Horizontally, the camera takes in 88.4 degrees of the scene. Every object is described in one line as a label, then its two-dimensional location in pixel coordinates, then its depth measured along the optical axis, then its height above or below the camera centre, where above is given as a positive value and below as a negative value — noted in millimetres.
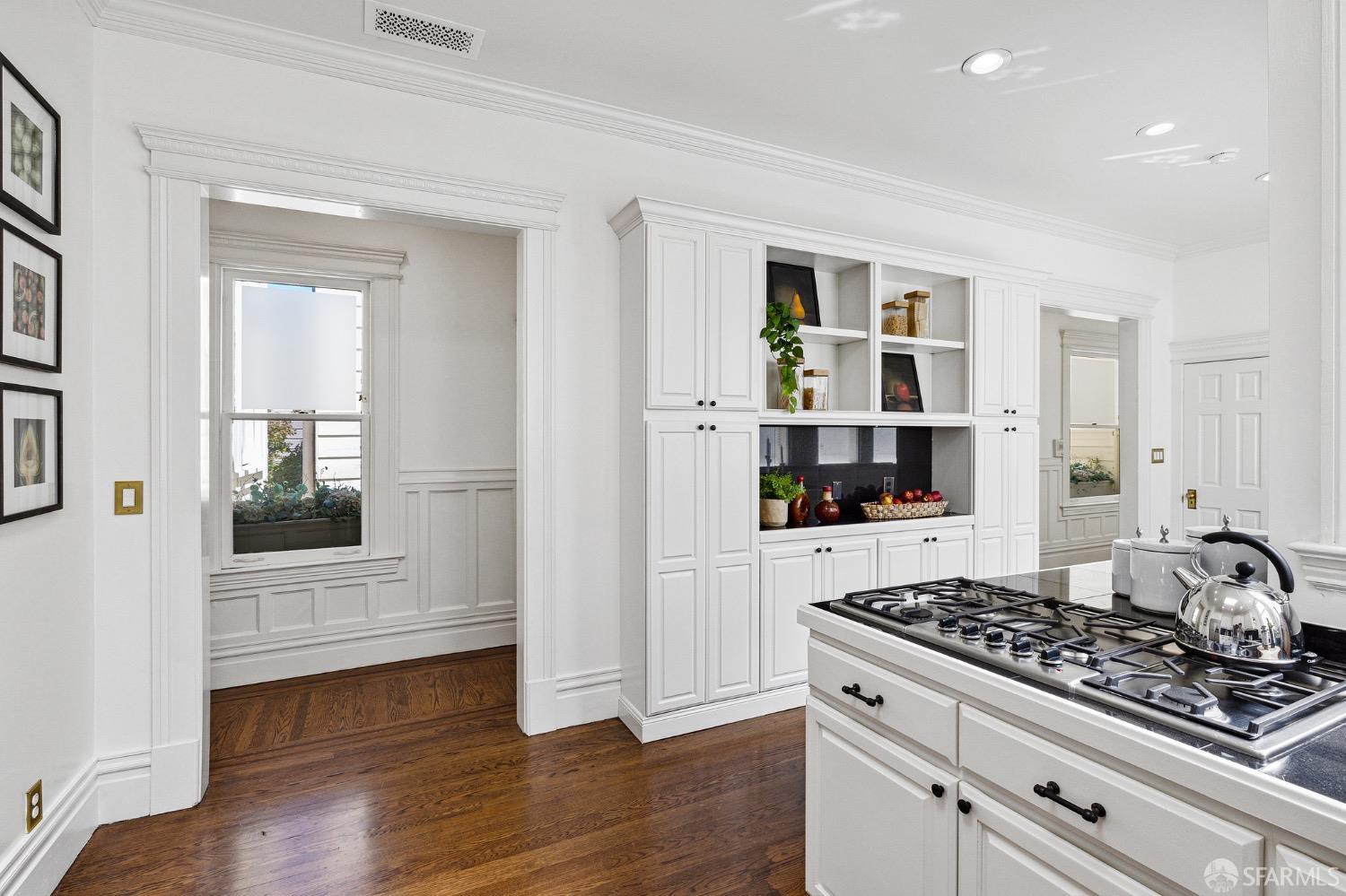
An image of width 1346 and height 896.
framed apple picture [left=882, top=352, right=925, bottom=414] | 4012 +381
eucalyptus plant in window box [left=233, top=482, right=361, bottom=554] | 3969 -416
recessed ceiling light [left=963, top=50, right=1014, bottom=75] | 2818 +1600
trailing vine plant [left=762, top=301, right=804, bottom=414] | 3389 +521
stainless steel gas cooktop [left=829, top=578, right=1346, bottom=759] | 1100 -425
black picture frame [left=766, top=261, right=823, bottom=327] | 3715 +886
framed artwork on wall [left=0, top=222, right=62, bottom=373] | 1834 +413
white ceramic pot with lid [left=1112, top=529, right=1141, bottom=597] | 1879 -326
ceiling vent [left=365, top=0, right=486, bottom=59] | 2557 +1601
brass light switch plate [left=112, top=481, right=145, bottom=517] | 2475 -181
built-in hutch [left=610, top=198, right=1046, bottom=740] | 3121 -51
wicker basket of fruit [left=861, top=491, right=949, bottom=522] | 3789 -328
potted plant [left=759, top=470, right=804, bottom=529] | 3488 -254
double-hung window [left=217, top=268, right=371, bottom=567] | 3910 +179
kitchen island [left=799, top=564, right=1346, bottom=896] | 961 -588
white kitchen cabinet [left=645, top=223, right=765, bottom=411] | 3113 +600
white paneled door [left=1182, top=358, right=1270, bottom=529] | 5199 +52
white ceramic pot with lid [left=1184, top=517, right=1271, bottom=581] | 1606 -257
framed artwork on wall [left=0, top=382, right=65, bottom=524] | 1832 -13
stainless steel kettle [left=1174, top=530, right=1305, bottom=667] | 1316 -334
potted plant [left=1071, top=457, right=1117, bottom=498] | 7152 -332
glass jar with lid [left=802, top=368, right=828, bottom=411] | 3604 +293
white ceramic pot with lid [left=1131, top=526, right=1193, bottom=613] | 1702 -310
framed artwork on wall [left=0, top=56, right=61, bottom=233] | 1826 +840
